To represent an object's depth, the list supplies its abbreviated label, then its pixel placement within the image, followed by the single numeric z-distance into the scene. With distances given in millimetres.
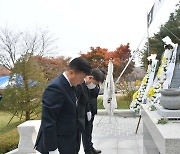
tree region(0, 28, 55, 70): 19141
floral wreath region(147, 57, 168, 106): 5245
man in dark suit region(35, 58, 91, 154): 2279
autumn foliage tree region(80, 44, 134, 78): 20541
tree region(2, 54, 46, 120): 8227
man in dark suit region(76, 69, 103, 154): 2768
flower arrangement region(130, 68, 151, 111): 6747
